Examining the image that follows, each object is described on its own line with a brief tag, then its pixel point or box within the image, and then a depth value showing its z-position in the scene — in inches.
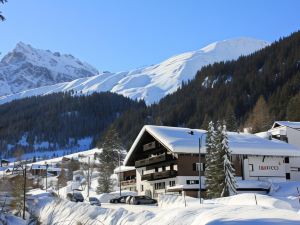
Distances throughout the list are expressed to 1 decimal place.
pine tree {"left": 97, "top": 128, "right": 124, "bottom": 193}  4616.1
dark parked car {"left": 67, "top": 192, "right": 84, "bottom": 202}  2522.1
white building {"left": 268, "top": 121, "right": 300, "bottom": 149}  3695.9
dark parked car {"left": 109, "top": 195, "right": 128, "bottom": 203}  2518.5
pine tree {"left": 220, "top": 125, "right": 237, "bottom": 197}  2153.1
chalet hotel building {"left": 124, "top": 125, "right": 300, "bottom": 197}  2699.3
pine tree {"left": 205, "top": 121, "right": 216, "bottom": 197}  2214.0
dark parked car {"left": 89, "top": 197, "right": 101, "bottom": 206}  2271.9
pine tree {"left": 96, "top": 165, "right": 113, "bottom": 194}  3636.8
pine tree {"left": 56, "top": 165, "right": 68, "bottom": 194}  5351.9
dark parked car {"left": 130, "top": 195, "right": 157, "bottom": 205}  2245.3
